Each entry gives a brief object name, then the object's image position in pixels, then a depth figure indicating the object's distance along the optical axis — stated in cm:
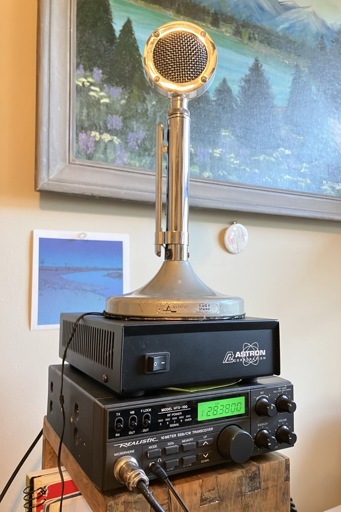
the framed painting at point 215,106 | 80
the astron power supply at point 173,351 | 44
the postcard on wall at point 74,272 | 80
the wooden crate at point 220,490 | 43
